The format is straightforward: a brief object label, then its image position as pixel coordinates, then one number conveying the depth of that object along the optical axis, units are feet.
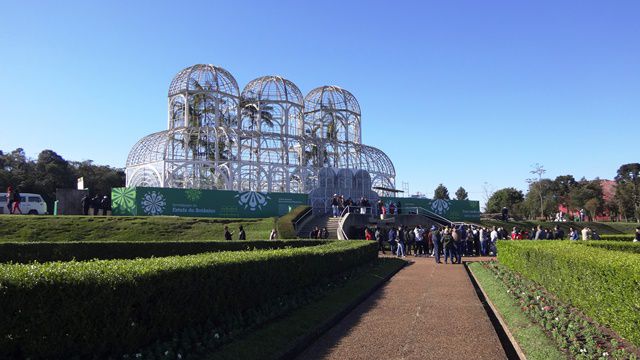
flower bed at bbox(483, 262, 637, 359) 22.17
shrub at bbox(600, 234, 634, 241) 76.24
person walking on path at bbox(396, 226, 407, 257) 83.15
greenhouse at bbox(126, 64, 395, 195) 124.47
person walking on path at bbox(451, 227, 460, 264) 70.74
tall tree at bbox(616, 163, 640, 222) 232.73
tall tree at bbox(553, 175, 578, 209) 279.49
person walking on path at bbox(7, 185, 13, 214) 96.53
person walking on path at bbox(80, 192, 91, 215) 102.68
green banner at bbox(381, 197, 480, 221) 137.59
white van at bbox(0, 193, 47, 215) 103.09
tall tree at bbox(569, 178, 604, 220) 240.73
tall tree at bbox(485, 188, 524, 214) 285.64
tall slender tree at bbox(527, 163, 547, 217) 233.10
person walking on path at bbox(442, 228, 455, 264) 70.61
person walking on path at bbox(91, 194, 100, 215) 103.50
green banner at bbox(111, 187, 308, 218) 101.65
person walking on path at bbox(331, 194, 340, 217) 110.11
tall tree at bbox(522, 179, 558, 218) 249.14
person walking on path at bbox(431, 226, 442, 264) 71.77
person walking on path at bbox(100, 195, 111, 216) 104.26
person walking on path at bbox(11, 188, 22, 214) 95.45
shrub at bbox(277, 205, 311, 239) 85.87
